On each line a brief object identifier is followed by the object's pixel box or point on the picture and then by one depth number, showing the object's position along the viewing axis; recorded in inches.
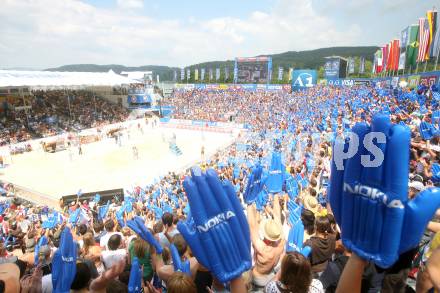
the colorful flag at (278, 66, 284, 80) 2130.9
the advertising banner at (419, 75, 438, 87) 715.4
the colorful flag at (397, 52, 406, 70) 1059.9
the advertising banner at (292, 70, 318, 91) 1699.1
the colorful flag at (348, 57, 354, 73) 2023.4
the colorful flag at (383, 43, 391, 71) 1276.1
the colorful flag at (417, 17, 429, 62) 904.9
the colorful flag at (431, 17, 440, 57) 873.5
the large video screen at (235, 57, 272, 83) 1873.8
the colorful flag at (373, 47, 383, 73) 1457.2
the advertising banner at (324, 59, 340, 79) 1809.8
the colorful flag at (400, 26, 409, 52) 1013.8
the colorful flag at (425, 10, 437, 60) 878.9
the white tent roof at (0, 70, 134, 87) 1089.4
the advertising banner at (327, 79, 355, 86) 1512.5
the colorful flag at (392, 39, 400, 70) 1211.9
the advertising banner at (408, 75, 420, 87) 837.0
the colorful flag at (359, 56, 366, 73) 2024.5
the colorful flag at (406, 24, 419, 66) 976.3
